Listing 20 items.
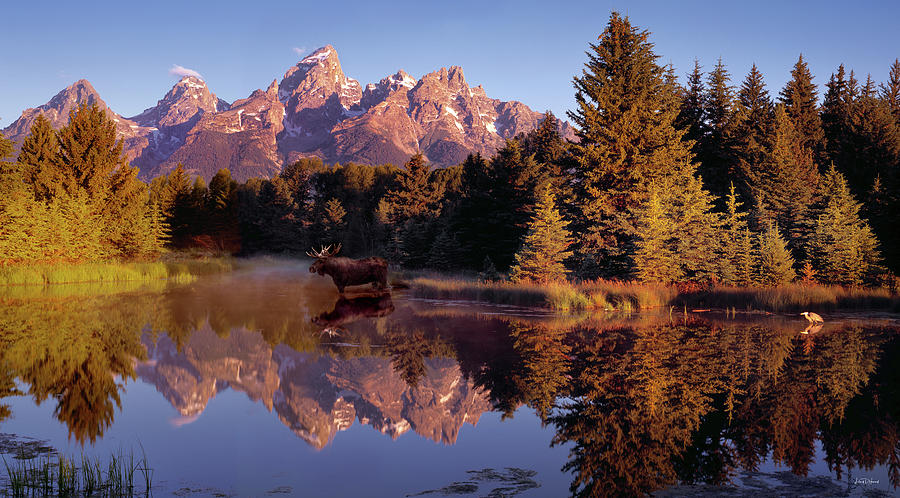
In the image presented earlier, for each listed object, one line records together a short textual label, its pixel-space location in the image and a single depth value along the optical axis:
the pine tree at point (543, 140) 48.01
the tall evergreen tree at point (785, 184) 34.09
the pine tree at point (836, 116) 45.28
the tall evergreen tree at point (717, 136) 43.44
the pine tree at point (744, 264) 26.30
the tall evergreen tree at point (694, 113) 45.07
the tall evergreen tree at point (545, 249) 27.84
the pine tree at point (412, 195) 59.62
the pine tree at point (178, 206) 70.88
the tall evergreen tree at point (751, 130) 39.44
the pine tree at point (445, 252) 45.28
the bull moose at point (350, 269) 28.33
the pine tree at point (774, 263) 26.30
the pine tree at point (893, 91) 51.88
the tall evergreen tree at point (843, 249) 26.91
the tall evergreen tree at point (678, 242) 26.45
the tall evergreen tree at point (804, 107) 46.22
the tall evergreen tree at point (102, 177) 42.28
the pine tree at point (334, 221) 76.19
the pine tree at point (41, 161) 39.88
